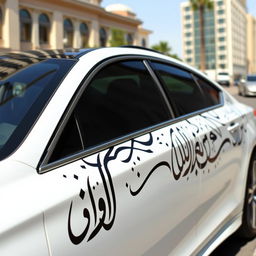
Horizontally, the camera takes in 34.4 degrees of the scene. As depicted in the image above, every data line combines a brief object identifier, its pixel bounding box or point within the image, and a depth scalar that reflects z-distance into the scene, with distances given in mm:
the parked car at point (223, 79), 55188
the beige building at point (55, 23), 37931
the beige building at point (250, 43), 142250
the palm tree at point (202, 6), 43188
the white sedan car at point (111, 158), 1390
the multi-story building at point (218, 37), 112438
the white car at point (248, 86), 22456
